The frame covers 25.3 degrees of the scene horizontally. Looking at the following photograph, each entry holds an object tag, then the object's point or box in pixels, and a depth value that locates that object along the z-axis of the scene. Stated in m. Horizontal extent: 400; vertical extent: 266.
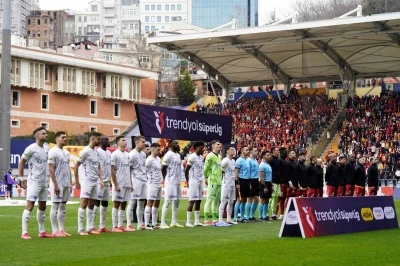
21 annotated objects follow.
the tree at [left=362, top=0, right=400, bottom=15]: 78.62
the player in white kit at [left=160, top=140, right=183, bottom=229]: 22.34
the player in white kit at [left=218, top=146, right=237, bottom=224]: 23.89
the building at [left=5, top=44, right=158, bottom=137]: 74.06
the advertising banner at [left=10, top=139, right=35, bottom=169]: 53.44
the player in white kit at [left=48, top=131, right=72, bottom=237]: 18.58
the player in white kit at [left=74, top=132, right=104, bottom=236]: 19.38
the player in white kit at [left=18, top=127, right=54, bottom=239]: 18.22
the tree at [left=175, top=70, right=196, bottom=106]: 89.75
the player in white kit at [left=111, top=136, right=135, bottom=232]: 20.61
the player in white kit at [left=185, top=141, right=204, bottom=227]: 22.91
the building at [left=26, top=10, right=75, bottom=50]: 172.00
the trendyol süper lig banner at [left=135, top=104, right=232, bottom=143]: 23.88
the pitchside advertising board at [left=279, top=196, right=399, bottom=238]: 18.39
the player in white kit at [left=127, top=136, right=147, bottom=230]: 21.27
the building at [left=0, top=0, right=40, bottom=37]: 181.12
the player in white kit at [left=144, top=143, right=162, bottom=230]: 21.92
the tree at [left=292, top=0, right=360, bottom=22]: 103.50
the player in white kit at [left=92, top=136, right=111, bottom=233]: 19.94
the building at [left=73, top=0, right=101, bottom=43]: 184.93
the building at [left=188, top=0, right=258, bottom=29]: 194.23
